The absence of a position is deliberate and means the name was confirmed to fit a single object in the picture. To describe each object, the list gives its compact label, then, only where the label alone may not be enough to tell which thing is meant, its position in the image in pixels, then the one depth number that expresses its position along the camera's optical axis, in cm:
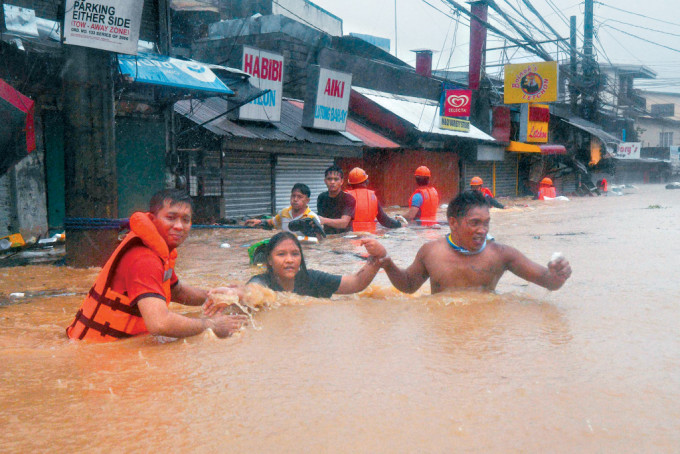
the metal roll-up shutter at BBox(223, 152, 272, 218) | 1401
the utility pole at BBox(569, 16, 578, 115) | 3088
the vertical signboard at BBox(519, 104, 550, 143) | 2738
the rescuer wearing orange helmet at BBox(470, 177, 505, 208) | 1414
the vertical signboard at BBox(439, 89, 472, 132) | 2095
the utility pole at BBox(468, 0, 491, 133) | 2483
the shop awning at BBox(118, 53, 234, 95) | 931
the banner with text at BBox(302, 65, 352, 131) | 1548
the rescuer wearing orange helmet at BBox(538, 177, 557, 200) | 2573
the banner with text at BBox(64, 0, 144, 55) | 662
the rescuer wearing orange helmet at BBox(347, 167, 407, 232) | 935
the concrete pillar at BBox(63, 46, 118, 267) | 679
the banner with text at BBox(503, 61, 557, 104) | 2409
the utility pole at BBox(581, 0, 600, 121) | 2944
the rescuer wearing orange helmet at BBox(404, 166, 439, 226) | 1070
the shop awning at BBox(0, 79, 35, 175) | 545
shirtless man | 439
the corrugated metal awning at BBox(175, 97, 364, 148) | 1308
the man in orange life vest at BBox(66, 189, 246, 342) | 323
